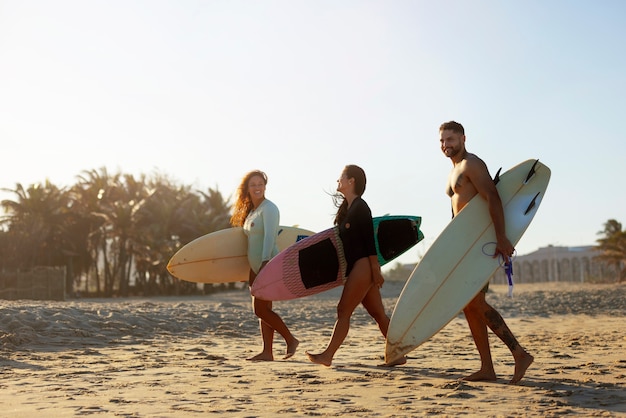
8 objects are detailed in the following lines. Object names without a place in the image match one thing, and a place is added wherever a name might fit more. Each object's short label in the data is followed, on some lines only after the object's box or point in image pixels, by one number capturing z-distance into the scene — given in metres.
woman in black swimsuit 5.16
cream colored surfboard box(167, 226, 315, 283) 6.89
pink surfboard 5.72
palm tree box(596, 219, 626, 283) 49.91
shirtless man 4.56
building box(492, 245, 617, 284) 60.67
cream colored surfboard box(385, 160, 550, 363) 4.65
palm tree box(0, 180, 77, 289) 32.84
